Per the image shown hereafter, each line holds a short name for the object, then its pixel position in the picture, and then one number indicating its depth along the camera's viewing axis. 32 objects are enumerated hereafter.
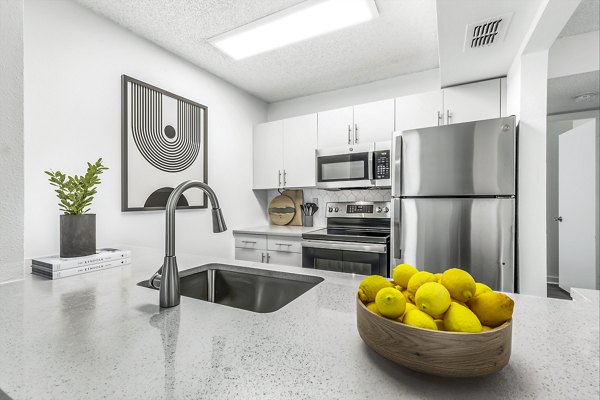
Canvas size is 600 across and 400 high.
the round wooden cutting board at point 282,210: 3.58
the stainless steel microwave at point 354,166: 2.69
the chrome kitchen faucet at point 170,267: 0.85
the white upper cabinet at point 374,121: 2.81
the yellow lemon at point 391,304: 0.50
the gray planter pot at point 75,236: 1.32
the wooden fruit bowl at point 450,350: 0.45
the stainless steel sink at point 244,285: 1.23
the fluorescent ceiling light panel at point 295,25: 1.93
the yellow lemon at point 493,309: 0.49
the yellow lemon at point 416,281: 0.58
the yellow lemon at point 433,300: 0.49
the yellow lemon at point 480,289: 0.55
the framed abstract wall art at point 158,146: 2.20
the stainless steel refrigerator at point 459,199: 1.89
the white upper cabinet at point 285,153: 3.22
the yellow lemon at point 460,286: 0.52
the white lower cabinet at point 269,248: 2.86
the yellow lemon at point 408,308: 0.52
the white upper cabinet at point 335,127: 3.02
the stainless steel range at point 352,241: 2.41
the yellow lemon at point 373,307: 0.56
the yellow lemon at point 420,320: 0.48
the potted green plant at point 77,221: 1.33
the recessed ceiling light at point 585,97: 2.79
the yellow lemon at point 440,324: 0.49
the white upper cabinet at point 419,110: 2.58
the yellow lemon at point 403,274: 0.64
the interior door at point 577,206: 3.15
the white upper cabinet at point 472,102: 2.40
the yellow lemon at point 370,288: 0.60
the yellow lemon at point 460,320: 0.47
